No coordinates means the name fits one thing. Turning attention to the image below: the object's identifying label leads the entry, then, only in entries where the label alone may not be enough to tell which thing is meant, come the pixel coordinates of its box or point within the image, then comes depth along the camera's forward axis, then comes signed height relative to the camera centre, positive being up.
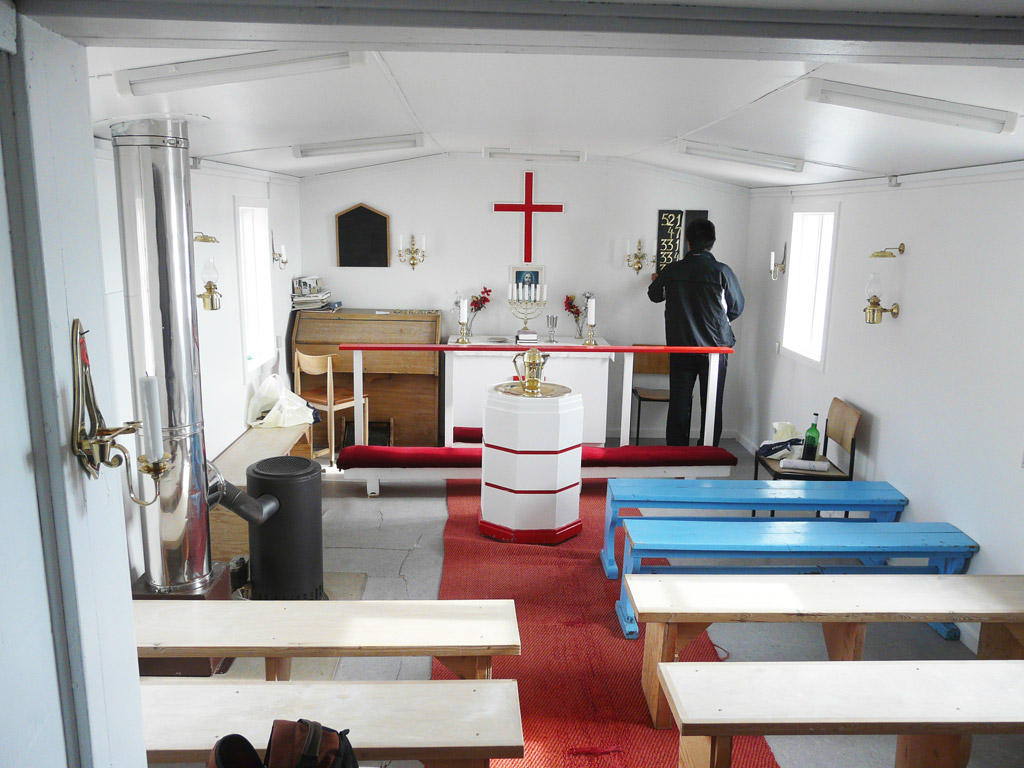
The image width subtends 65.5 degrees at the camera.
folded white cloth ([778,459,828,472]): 4.83 -1.30
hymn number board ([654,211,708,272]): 7.27 +0.13
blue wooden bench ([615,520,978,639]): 3.55 -1.31
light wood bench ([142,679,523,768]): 2.13 -1.31
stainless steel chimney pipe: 2.99 -0.30
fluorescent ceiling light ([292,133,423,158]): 4.92 +0.58
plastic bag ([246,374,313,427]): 5.82 -1.24
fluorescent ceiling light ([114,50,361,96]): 2.46 +0.52
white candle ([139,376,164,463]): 1.58 -0.37
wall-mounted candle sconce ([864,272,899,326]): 4.53 -0.31
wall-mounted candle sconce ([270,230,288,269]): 6.31 -0.14
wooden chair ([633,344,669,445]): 7.34 -1.08
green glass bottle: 4.96 -1.20
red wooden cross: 7.16 +0.32
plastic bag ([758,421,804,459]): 5.13 -1.27
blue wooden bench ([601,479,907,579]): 4.25 -1.32
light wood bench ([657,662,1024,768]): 2.26 -1.31
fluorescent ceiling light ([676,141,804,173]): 4.89 +0.56
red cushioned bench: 5.36 -1.47
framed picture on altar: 7.35 -0.28
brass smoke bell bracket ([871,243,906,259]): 4.39 -0.01
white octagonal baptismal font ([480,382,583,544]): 4.54 -1.26
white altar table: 6.33 -1.08
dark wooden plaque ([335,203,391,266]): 7.26 +0.03
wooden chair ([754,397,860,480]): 4.81 -1.17
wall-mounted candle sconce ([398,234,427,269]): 7.28 -0.11
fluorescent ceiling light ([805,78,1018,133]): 2.76 +0.50
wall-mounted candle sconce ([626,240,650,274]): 7.28 -0.11
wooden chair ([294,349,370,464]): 6.20 -1.25
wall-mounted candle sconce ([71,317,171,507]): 1.33 -0.32
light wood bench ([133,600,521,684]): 2.60 -1.30
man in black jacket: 6.00 -0.46
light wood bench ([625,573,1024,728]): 2.90 -1.30
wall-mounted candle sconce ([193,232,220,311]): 4.44 -0.28
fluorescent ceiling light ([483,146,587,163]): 6.29 +0.71
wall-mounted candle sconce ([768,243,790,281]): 6.42 -0.15
